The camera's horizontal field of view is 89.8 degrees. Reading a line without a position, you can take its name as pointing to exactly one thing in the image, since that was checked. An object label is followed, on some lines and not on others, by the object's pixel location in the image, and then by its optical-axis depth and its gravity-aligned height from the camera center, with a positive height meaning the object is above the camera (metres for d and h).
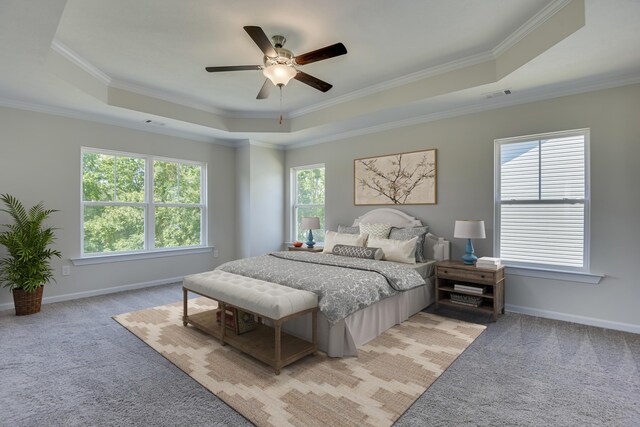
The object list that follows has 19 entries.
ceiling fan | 2.53 +1.29
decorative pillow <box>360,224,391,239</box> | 4.52 -0.28
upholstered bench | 2.47 -0.81
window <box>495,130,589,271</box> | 3.46 +0.12
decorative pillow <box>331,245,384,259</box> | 4.08 -0.54
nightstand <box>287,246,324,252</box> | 5.30 -0.65
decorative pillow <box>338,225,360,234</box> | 4.96 -0.30
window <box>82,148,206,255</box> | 4.61 +0.12
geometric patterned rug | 1.98 -1.23
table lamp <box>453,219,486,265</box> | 3.66 -0.25
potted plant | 3.63 -0.54
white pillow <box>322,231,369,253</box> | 4.48 -0.42
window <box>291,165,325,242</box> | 5.97 +0.27
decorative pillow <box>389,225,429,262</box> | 4.16 -0.33
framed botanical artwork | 4.53 +0.48
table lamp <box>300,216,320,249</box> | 5.44 -0.23
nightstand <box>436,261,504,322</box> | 3.48 -0.84
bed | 2.71 -0.77
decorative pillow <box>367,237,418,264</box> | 4.00 -0.49
